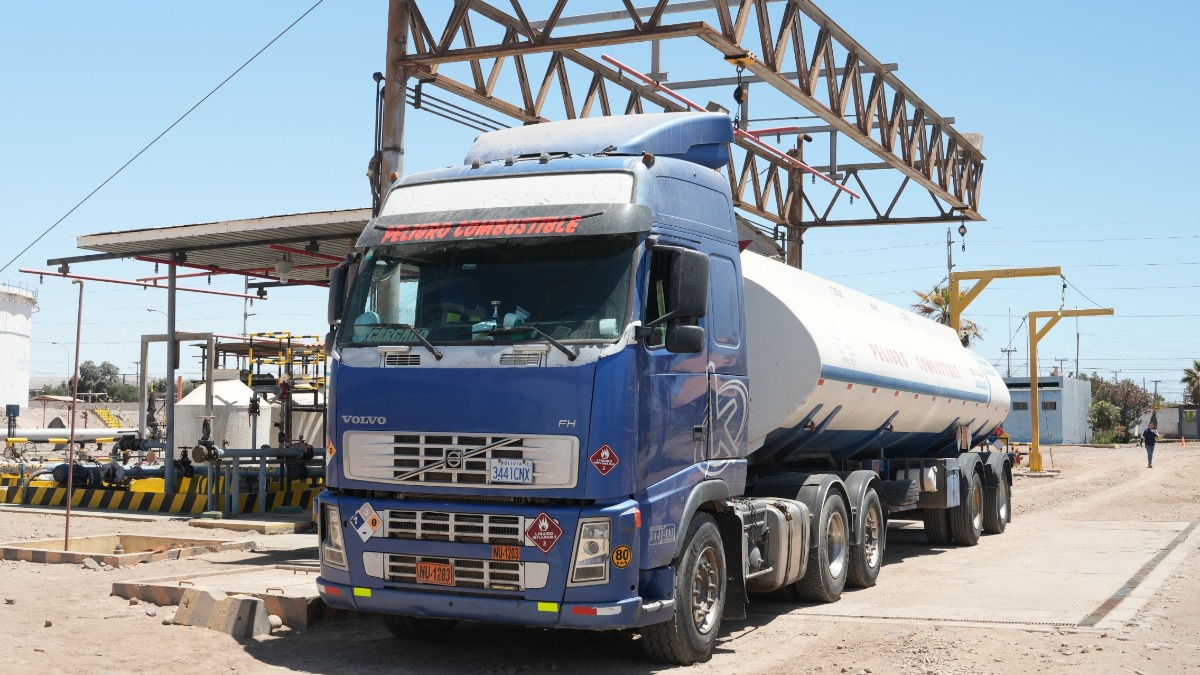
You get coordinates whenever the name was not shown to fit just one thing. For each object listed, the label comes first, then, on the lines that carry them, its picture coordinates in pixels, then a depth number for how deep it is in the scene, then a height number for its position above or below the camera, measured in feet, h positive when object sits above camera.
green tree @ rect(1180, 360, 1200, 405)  287.89 +14.10
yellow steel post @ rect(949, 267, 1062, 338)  99.60 +13.12
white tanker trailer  36.91 +2.02
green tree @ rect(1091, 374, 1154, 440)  286.46 +10.11
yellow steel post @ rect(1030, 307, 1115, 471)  114.52 +7.60
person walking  131.23 -0.38
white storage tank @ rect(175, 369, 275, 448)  107.34 +0.51
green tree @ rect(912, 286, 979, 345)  166.61 +18.49
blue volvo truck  25.50 +0.62
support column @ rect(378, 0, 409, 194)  45.80 +12.65
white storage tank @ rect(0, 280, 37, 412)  270.87 +16.78
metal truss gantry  45.93 +15.85
